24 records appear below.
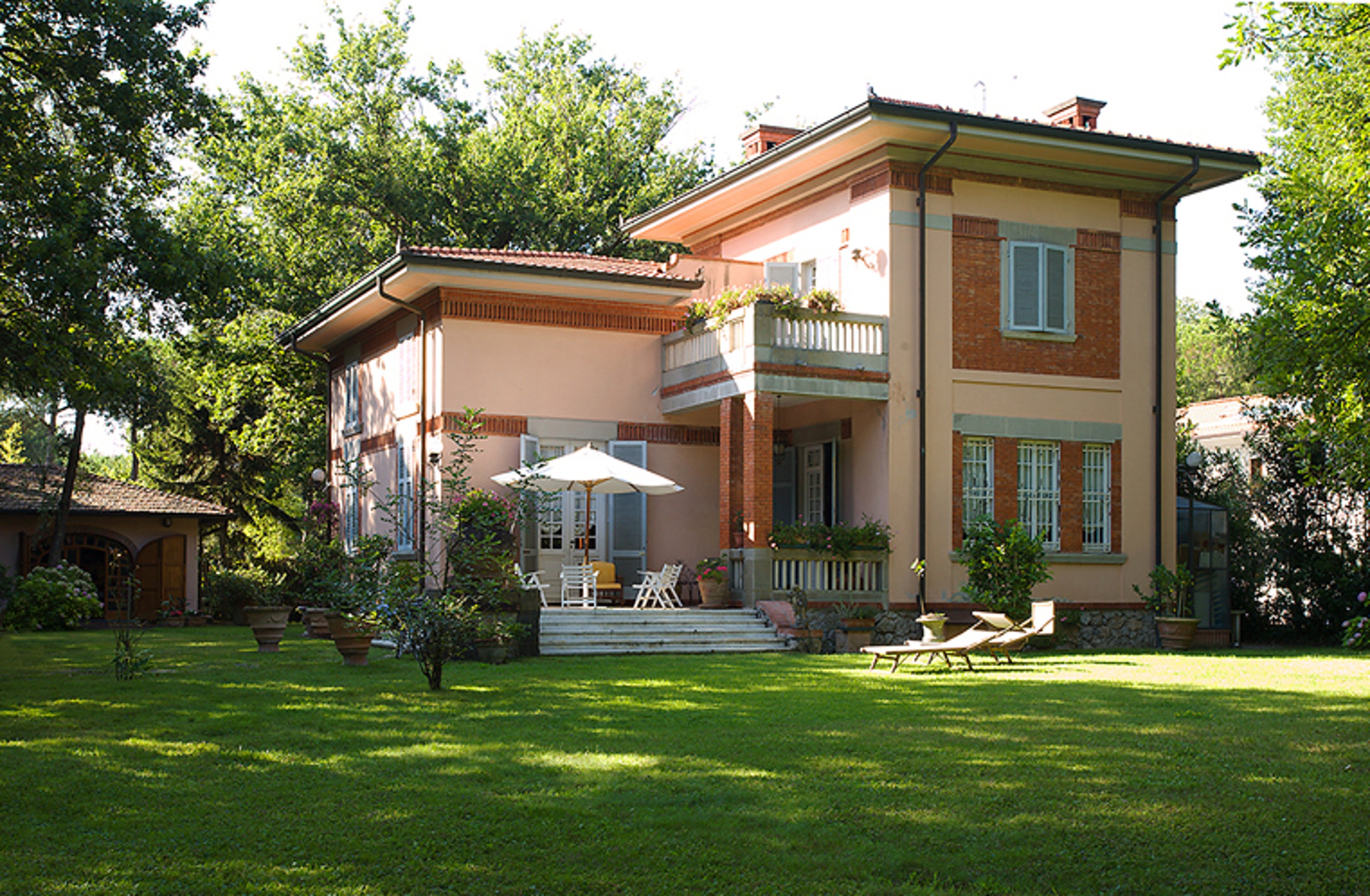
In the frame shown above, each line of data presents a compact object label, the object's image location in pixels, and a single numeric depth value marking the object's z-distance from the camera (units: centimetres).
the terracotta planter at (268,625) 1644
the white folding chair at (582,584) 1888
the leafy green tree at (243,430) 2892
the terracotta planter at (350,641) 1398
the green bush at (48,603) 2406
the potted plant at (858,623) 1769
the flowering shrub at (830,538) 1816
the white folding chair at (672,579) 1909
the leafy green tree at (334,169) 2970
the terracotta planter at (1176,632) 1912
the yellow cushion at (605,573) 2020
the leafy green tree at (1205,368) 4531
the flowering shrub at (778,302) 1847
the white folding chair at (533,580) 1640
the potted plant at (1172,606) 1919
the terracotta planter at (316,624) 1994
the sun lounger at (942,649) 1377
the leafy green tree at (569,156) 3186
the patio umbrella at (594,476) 1769
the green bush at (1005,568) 1819
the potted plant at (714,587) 1850
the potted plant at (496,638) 1273
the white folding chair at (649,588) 1889
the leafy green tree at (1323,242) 1135
